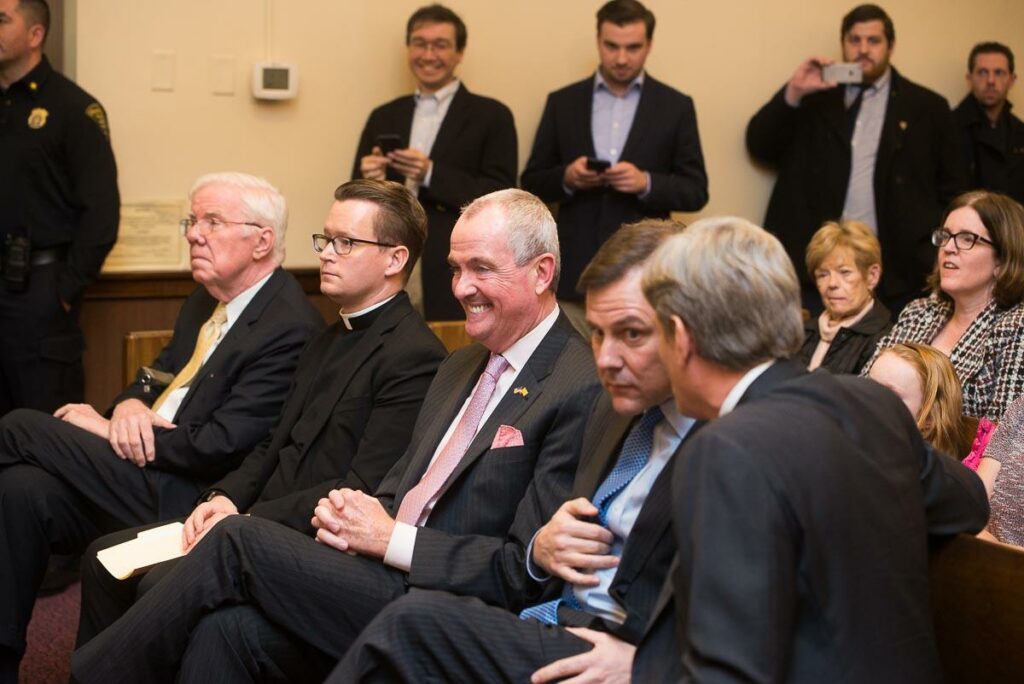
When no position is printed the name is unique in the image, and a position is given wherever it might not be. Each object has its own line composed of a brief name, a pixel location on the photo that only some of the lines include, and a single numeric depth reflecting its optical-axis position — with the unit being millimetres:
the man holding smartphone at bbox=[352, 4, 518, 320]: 4883
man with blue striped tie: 1993
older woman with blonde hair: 4082
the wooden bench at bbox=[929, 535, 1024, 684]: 1755
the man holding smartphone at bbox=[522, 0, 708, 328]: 5039
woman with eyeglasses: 3135
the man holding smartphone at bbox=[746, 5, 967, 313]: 5516
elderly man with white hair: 3109
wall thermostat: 4879
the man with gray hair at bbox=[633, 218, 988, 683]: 1467
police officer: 4395
